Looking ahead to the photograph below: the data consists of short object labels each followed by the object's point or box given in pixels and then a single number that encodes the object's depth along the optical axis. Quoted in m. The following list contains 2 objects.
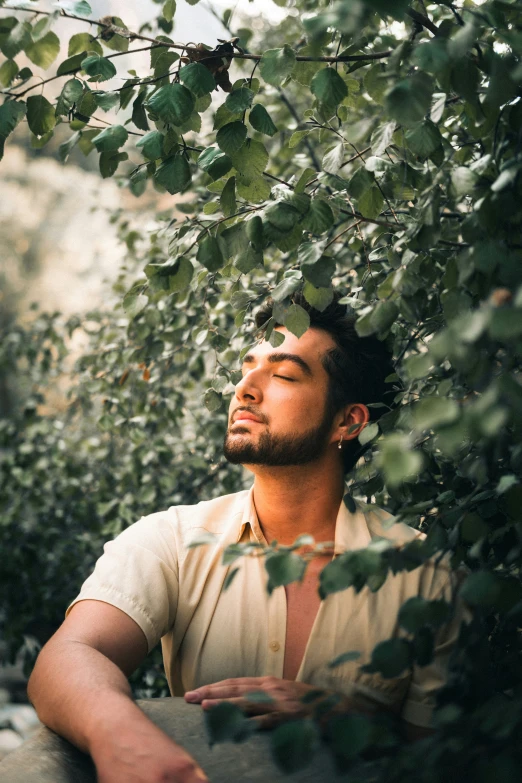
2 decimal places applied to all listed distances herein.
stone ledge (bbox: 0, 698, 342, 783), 0.92
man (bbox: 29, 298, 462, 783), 1.00
